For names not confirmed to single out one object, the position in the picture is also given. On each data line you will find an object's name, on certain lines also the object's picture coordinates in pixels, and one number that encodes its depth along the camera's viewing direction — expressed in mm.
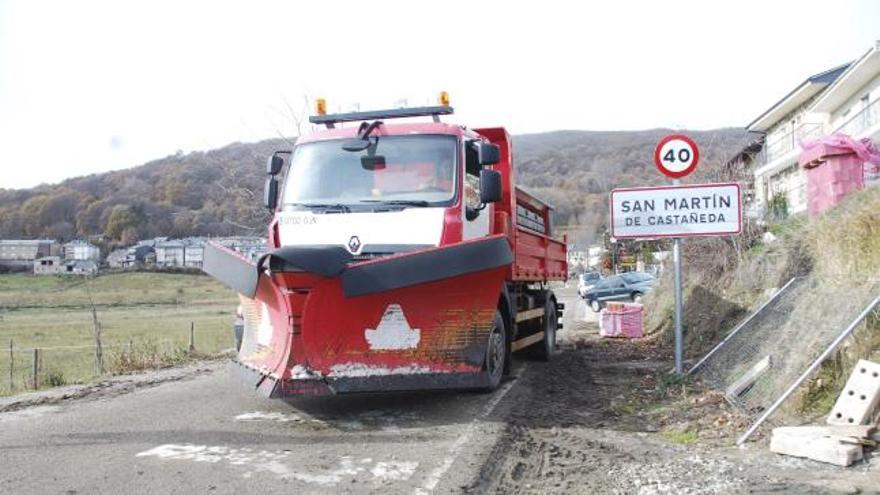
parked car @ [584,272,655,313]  27219
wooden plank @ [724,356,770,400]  6832
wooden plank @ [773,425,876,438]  5051
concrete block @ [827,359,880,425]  5223
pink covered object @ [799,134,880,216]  9797
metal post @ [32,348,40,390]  10975
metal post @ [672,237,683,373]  8461
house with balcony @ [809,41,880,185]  31516
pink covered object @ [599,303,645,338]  15250
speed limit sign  8586
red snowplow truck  6406
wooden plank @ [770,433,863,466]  4859
